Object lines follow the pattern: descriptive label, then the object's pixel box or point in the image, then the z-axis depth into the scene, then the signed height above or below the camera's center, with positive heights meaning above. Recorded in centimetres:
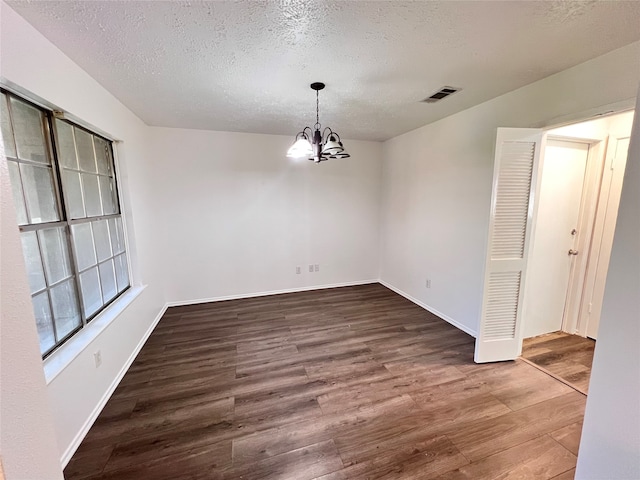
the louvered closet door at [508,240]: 229 -35
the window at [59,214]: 154 -6
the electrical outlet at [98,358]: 195 -111
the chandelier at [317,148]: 229 +47
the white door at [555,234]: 274 -36
